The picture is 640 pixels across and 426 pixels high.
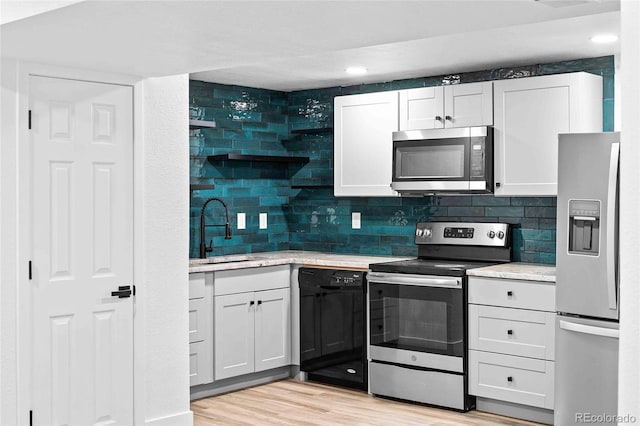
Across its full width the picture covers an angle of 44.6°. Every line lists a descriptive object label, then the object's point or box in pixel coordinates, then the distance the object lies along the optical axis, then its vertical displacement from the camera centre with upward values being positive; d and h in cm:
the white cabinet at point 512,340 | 476 -86
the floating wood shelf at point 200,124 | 543 +56
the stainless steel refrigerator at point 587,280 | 423 -42
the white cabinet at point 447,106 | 529 +68
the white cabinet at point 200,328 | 530 -86
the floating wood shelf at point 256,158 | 606 +36
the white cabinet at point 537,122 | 492 +53
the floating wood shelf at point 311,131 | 634 +60
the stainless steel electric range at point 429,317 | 510 -77
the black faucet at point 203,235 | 593 -24
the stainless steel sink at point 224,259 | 573 -43
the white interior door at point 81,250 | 396 -25
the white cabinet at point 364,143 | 580 +46
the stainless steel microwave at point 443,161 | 524 +30
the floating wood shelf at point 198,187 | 562 +12
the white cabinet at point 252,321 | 550 -86
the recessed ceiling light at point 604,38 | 448 +97
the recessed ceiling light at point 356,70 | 559 +97
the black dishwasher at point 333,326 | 562 -91
